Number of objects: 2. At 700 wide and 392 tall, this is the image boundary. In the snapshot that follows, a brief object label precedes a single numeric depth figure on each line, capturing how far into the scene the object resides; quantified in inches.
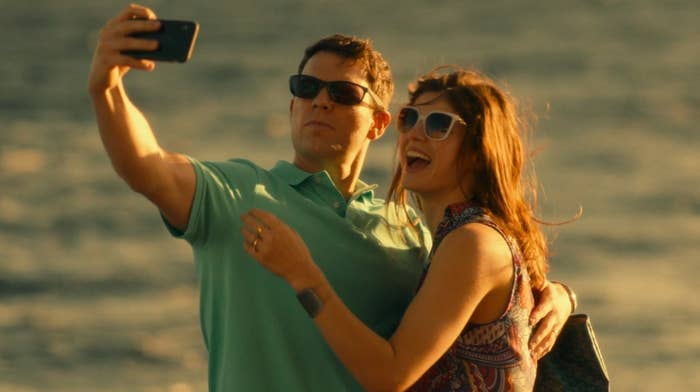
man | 413.4
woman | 409.1
